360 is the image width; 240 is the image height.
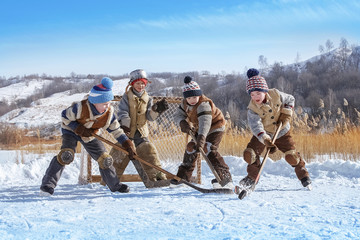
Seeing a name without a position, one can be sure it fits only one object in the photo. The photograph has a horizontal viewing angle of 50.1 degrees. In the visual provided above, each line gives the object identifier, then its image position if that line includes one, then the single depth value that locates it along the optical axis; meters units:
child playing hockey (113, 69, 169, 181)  4.23
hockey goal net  5.18
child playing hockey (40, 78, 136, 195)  3.66
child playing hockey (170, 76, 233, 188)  3.98
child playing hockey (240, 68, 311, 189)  3.96
